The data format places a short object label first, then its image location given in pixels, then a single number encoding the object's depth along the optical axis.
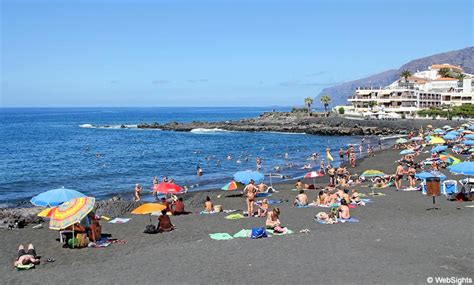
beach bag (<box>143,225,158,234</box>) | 16.42
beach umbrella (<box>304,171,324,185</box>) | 26.67
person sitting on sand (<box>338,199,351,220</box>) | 17.14
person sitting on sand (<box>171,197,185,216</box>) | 20.03
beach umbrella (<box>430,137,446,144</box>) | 36.59
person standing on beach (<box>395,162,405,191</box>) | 24.03
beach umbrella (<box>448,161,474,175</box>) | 19.34
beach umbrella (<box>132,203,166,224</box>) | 16.47
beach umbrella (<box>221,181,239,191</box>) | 23.16
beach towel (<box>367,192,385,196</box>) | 22.69
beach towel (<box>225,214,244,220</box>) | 18.38
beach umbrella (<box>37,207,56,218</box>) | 16.44
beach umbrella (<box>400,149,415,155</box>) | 35.56
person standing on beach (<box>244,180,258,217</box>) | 18.58
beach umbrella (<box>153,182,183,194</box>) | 20.67
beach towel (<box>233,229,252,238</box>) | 15.15
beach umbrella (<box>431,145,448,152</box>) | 32.75
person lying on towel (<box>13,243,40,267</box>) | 12.84
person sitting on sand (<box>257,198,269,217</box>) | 18.50
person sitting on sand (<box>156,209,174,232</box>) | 16.64
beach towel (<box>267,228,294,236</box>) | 15.32
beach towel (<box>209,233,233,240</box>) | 15.13
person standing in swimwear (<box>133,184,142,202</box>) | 25.50
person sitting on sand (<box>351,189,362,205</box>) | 20.26
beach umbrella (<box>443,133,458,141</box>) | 42.50
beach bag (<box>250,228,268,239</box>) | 14.87
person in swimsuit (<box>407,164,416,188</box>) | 23.83
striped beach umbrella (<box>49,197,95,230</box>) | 14.06
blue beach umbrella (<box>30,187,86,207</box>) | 16.62
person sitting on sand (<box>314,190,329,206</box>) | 20.03
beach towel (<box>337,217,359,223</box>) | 16.90
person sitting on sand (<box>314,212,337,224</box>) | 16.80
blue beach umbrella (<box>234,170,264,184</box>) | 21.75
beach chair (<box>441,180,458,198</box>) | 21.08
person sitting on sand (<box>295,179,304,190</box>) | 25.93
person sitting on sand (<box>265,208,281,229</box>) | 15.76
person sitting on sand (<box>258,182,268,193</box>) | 25.14
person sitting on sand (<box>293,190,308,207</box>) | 20.50
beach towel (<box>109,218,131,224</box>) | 18.58
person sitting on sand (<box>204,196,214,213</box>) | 19.91
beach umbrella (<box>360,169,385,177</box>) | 24.11
